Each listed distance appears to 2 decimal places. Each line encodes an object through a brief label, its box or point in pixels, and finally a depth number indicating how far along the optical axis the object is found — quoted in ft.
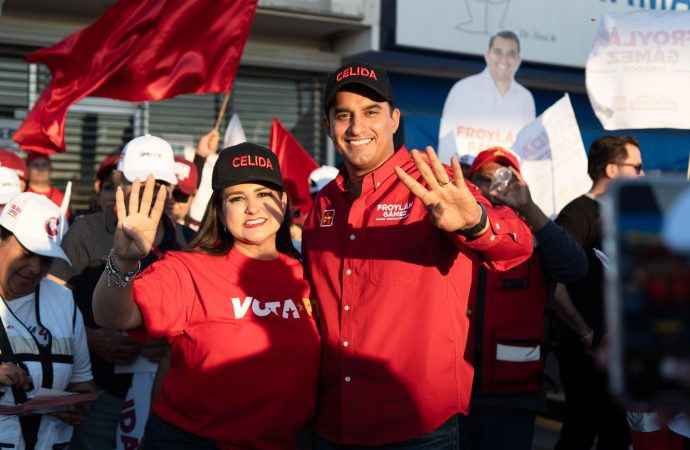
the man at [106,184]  19.24
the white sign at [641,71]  19.83
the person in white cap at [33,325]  12.53
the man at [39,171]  25.52
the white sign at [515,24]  34.91
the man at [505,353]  14.84
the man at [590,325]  17.62
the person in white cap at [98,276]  15.49
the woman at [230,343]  10.77
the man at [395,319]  10.23
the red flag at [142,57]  21.39
